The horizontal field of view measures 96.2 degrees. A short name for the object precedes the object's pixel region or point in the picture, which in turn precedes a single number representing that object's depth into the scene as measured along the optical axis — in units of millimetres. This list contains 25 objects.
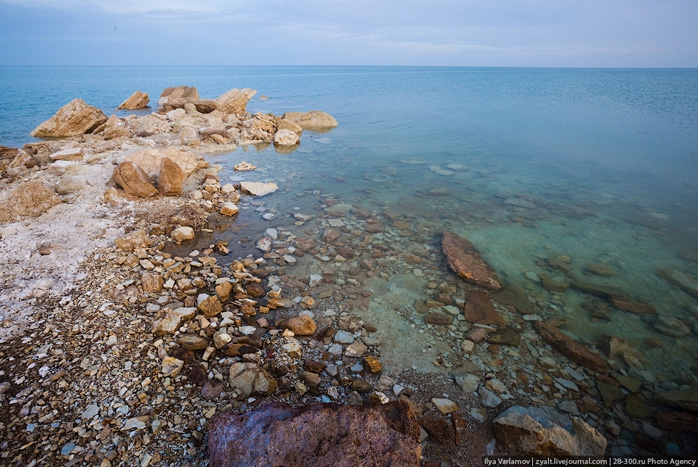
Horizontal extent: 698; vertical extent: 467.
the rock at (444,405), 3590
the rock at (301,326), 4543
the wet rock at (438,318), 5035
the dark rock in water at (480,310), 5098
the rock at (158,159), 9477
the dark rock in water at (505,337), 4698
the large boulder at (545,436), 3094
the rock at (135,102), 28344
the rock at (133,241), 5984
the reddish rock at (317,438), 2420
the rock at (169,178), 8586
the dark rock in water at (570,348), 4398
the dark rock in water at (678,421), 3605
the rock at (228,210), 8279
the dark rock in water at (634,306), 5559
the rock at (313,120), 22156
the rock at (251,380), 3543
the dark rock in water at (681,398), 3830
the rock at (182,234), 6750
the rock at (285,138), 16944
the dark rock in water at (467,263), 5969
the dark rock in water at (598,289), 5926
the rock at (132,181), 8273
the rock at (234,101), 23281
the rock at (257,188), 9805
